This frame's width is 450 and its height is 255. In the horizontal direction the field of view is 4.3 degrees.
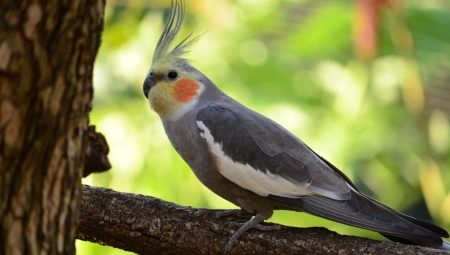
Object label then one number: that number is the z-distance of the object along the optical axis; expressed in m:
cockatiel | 3.76
